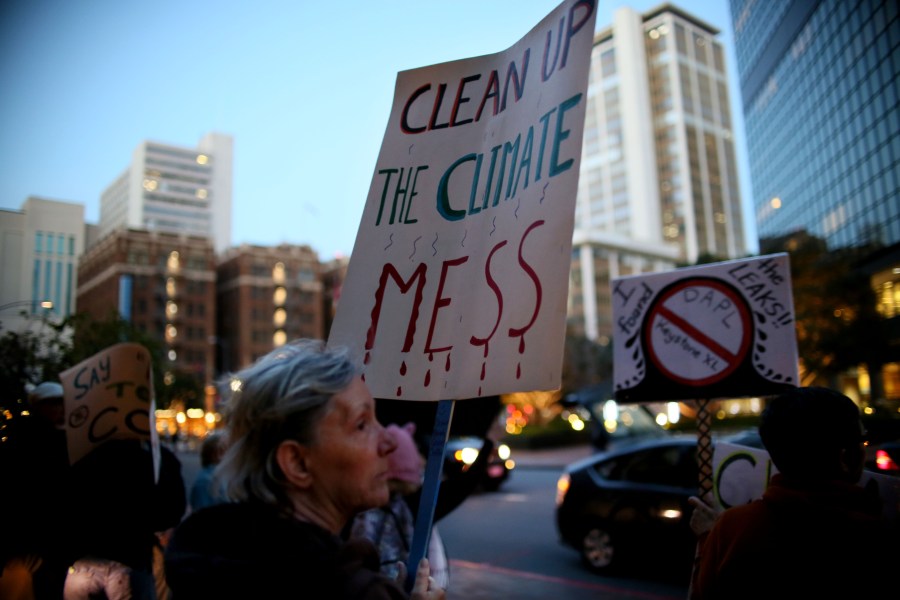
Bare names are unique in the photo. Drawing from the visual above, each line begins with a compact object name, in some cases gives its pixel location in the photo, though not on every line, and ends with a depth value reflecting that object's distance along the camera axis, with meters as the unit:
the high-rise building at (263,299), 79.19
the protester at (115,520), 2.96
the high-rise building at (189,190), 121.56
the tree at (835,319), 26.62
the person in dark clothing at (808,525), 1.56
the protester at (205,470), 4.89
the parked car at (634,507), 7.45
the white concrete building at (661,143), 125.94
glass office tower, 29.47
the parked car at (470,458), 13.72
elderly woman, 1.19
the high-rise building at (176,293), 64.56
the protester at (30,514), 2.76
